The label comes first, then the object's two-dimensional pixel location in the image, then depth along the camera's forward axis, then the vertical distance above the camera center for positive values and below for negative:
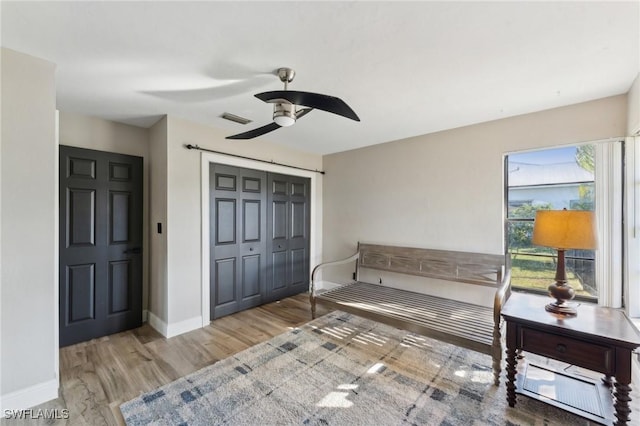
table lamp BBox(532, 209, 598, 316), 1.65 -0.15
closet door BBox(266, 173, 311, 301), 3.94 -0.35
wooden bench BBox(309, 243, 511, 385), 2.17 -0.99
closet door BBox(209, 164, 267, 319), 3.26 -0.34
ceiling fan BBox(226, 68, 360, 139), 1.56 +0.67
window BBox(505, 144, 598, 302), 2.53 +0.12
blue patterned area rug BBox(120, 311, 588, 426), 1.69 -1.30
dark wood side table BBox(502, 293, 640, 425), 1.46 -0.79
